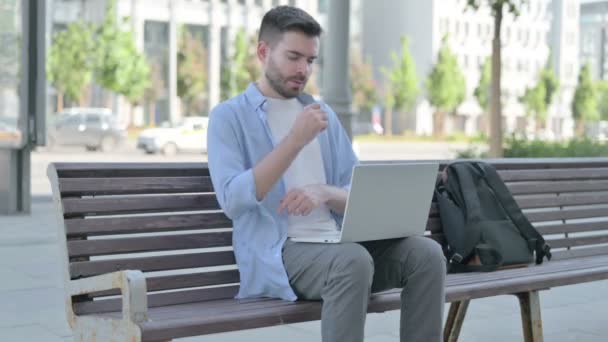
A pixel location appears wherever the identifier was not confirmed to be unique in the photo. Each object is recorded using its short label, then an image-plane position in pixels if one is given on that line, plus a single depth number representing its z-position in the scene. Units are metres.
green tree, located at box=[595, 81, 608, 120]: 78.19
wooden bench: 3.12
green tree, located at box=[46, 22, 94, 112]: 48.78
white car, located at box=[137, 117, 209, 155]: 36.12
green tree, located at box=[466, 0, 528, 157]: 15.50
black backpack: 4.42
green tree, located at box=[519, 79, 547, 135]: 74.62
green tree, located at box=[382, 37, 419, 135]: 68.88
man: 3.27
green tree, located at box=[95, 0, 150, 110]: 49.72
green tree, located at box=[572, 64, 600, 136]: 74.94
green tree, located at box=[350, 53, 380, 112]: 67.81
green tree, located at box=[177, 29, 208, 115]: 59.75
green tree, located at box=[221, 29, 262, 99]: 59.38
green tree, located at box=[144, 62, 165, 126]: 58.17
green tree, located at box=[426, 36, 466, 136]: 68.06
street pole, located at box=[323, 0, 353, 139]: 10.89
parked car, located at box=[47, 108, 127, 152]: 36.41
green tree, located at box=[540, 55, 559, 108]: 74.06
